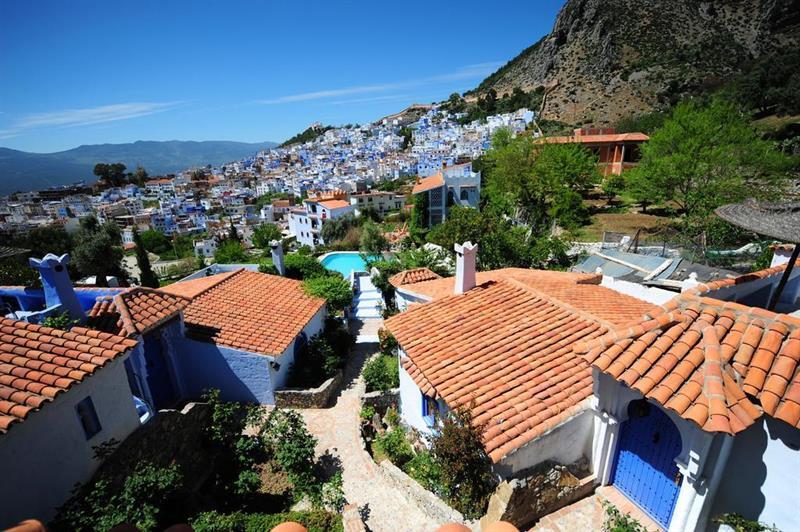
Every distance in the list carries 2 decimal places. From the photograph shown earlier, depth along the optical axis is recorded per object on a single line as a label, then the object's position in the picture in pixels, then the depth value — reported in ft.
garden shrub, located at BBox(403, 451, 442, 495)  27.86
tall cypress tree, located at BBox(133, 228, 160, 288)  133.08
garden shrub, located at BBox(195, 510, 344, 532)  22.29
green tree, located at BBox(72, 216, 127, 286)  158.61
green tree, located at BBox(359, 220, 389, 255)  149.38
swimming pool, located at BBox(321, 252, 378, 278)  124.88
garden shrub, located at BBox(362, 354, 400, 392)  44.65
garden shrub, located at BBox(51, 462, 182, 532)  19.97
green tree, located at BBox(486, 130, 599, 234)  119.44
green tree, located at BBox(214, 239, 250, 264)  125.90
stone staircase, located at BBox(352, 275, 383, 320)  71.10
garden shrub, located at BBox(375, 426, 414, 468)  33.91
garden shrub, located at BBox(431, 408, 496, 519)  23.21
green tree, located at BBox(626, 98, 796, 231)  93.35
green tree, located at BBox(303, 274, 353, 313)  58.44
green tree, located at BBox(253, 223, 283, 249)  254.94
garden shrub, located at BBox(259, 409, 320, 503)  30.58
